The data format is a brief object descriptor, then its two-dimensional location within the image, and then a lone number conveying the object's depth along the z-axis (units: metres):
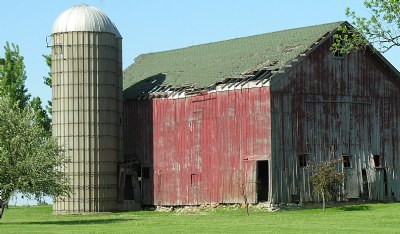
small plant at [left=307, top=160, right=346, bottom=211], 53.94
